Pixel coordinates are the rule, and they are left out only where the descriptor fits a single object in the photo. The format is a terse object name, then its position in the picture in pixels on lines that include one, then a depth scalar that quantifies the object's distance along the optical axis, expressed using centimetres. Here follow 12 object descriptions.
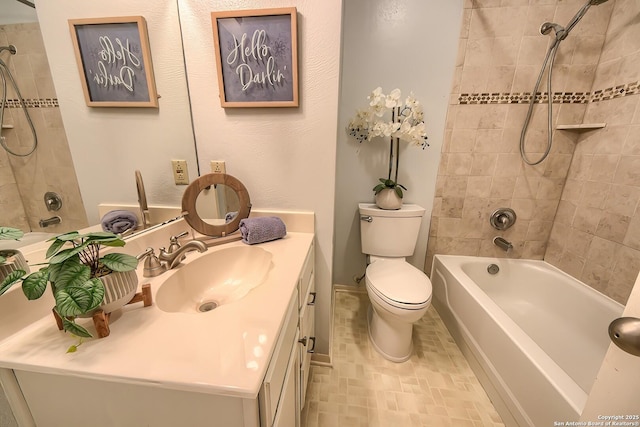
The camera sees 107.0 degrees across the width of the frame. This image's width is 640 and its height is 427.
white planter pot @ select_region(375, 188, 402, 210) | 158
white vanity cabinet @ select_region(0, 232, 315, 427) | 43
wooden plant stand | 49
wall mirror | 54
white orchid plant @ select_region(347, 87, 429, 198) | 139
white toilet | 124
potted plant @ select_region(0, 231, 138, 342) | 43
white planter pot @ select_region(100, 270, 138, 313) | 51
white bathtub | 92
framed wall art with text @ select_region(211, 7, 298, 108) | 93
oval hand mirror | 98
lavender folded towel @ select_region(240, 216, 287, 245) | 99
